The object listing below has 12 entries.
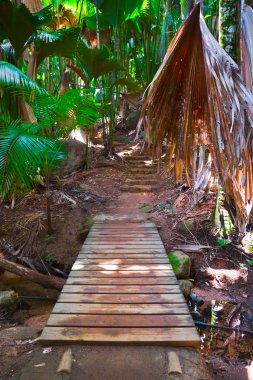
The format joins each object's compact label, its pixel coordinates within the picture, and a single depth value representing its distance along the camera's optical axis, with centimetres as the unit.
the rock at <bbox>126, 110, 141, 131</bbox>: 1209
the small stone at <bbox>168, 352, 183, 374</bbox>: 176
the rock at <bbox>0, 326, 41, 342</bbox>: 239
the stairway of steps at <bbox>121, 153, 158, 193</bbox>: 686
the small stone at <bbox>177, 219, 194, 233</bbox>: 470
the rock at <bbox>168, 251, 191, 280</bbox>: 391
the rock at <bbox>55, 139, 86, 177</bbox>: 705
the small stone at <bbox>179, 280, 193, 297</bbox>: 369
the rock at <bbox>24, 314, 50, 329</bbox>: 324
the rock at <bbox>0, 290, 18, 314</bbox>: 356
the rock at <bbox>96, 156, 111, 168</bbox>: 784
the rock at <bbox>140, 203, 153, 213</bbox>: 559
